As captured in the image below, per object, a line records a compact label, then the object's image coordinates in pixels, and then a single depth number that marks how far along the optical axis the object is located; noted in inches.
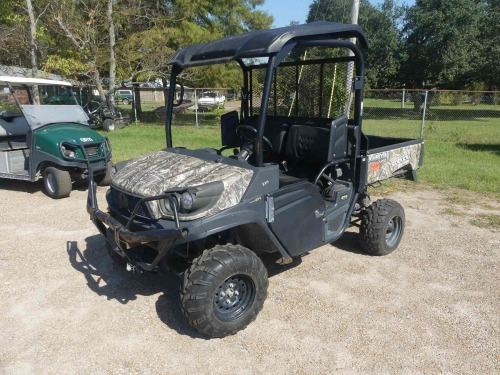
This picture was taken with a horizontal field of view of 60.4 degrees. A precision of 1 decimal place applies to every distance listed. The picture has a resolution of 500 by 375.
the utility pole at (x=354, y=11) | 404.5
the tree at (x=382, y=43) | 1141.1
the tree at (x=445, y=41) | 1026.1
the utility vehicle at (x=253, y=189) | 117.3
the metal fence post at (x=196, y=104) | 661.8
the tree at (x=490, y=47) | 1001.9
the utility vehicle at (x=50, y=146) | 258.4
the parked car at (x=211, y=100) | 711.7
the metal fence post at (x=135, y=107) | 738.8
